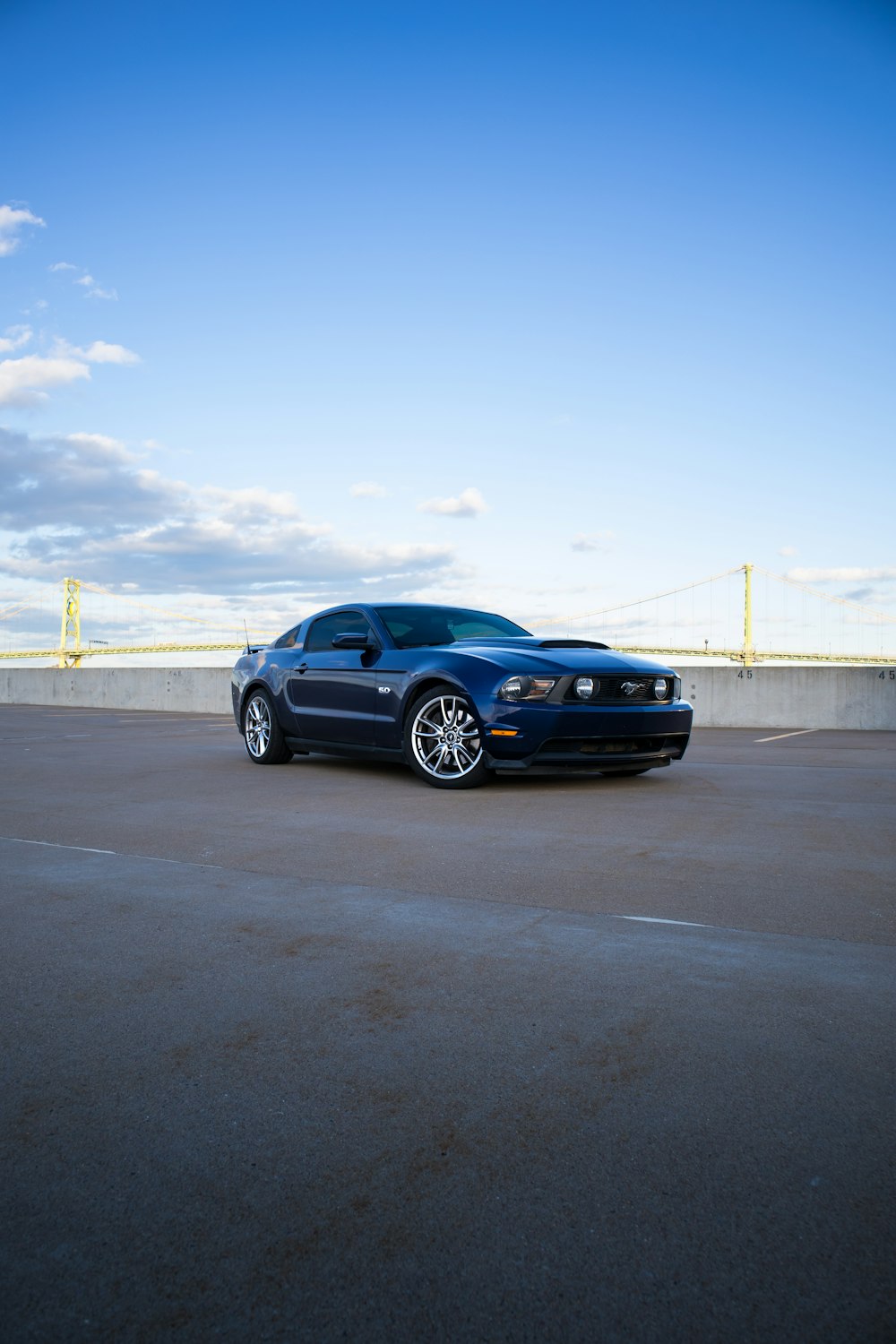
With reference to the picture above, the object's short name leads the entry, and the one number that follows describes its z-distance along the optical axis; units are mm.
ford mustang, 6852
